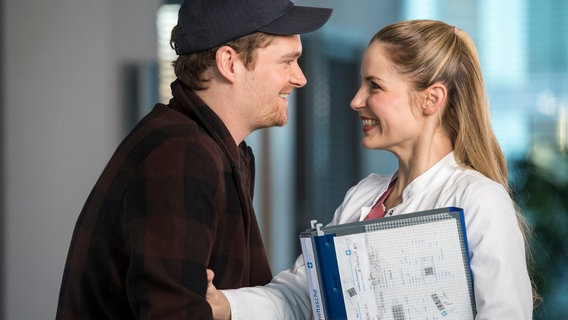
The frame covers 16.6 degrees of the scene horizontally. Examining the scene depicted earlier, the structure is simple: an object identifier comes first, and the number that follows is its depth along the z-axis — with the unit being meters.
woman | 3.16
